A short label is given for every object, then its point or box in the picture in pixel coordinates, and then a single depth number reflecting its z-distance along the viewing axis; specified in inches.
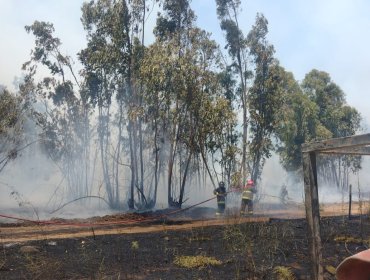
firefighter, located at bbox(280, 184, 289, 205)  1127.6
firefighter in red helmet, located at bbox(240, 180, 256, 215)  552.3
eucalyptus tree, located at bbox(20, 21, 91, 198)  1068.5
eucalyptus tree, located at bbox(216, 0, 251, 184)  1010.7
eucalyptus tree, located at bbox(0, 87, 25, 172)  761.0
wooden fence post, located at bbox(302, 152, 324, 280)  212.5
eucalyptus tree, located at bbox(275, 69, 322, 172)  1279.5
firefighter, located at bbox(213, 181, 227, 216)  617.0
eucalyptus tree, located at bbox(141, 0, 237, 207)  743.7
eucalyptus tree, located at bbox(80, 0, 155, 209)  860.0
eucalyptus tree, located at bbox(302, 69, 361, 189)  1398.9
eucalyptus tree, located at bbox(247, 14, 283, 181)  958.1
